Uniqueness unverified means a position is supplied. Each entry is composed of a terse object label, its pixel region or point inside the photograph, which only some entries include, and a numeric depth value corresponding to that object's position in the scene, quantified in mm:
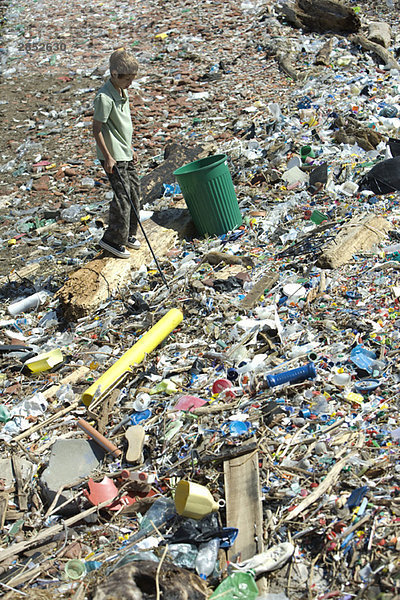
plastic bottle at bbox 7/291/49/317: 5090
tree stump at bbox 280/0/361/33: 9812
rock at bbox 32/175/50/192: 7578
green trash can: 5215
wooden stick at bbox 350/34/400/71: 8684
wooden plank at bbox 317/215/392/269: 4488
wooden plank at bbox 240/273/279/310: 4297
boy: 4523
